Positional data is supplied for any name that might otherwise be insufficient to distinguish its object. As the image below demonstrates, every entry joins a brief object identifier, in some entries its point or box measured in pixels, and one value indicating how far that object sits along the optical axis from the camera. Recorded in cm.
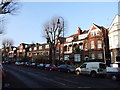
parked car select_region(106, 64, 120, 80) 1169
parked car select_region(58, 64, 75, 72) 1787
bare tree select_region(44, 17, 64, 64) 2662
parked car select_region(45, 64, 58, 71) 2210
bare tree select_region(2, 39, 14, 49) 5632
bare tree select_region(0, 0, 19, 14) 1381
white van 1352
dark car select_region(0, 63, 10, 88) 617
